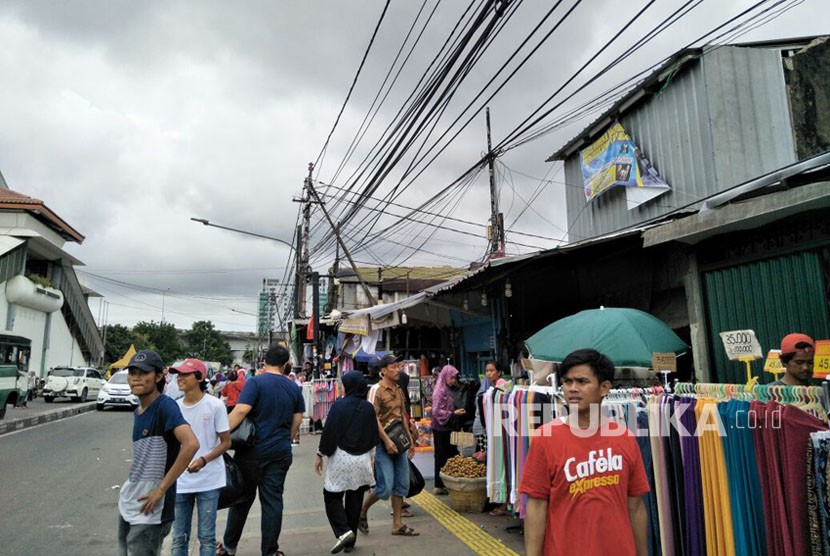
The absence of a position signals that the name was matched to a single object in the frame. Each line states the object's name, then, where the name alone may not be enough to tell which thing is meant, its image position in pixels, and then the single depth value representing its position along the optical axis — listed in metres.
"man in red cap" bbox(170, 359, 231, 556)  4.18
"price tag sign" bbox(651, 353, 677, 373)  4.97
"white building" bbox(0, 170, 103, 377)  29.19
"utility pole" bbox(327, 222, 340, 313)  20.39
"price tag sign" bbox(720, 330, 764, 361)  4.27
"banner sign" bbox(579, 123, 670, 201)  11.36
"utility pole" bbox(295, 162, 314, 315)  23.64
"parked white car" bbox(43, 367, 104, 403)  25.64
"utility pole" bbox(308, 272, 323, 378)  18.88
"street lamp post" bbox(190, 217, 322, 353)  18.88
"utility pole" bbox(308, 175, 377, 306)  16.69
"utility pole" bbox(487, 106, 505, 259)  15.05
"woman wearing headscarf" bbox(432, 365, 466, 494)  7.58
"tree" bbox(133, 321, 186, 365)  64.81
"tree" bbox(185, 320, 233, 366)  81.12
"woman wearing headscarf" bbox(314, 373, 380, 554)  5.12
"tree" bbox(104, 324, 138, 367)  56.69
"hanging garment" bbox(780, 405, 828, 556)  3.10
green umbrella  5.36
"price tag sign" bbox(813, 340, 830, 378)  3.46
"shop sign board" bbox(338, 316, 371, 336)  13.30
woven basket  6.36
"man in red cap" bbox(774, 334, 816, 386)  3.93
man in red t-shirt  2.43
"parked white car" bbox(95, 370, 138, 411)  22.31
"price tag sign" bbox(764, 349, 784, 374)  4.28
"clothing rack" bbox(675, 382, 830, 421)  3.32
